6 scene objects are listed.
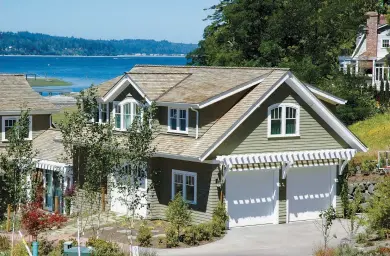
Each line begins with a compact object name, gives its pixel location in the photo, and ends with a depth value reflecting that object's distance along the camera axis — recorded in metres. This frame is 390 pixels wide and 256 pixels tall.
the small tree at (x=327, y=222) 30.97
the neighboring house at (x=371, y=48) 85.75
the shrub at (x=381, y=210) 33.47
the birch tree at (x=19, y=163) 32.09
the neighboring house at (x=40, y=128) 44.28
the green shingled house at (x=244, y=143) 36.91
